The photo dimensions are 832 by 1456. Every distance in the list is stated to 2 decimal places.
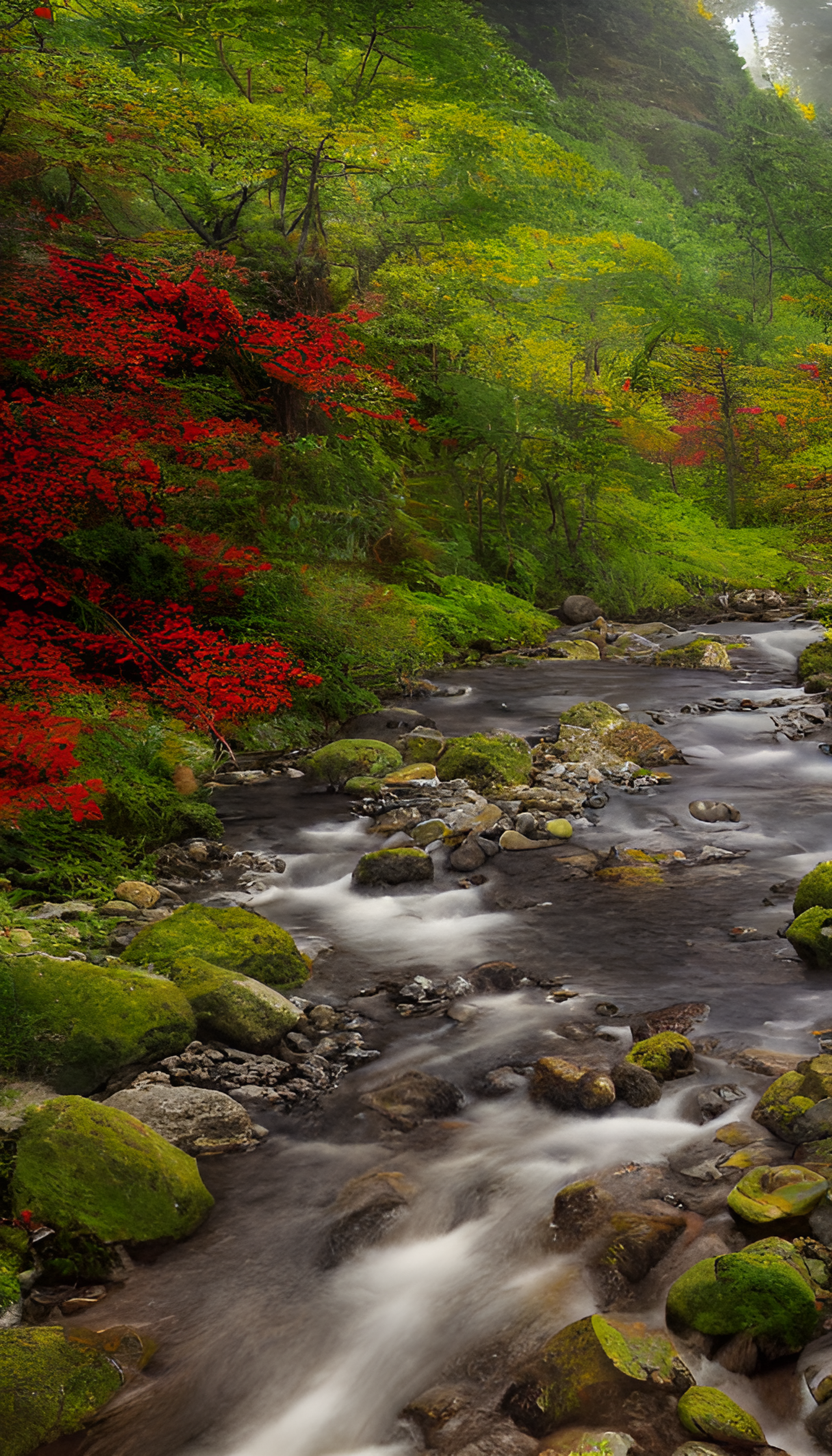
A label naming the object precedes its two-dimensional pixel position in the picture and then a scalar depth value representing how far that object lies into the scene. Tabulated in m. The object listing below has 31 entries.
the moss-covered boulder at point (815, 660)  13.14
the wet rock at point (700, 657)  14.48
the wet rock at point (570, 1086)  4.31
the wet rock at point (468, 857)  7.30
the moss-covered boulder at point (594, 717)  10.25
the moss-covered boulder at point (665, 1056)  4.46
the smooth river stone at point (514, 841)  7.69
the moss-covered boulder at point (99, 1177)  3.41
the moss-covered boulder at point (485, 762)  8.94
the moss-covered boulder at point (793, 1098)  3.77
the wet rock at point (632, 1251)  3.22
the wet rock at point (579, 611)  17.95
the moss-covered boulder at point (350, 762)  9.42
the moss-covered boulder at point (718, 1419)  2.55
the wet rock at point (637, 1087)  4.27
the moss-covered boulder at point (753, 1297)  2.78
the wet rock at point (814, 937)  5.43
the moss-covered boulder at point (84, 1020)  4.20
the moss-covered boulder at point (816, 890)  5.86
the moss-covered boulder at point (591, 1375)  2.70
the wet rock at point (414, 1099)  4.41
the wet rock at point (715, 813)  8.24
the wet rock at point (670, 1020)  4.92
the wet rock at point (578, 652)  15.38
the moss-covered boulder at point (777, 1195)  3.15
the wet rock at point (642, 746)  9.84
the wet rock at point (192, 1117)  4.08
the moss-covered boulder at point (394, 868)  7.08
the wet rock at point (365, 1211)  3.69
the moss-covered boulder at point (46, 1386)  2.70
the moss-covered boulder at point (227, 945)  5.20
